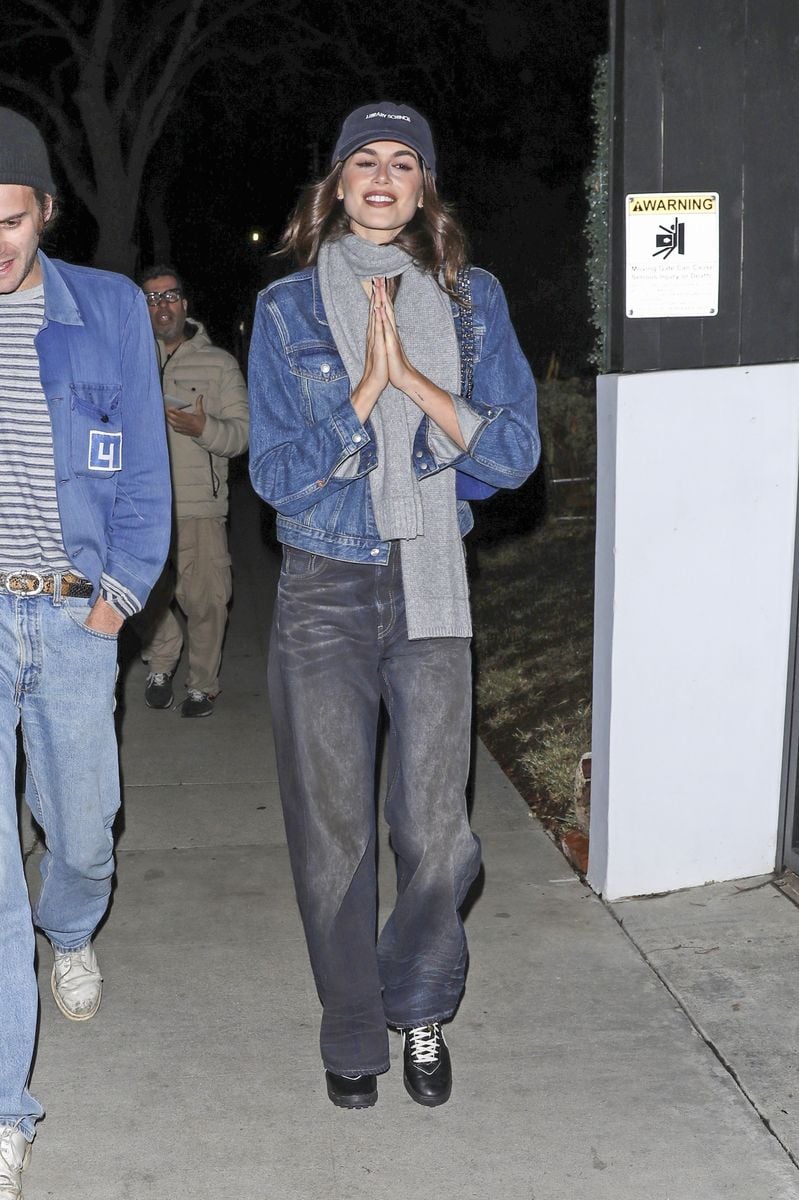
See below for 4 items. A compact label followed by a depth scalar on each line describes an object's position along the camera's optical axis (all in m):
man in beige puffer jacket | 6.86
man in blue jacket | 3.24
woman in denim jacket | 3.40
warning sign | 4.27
